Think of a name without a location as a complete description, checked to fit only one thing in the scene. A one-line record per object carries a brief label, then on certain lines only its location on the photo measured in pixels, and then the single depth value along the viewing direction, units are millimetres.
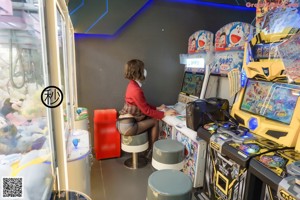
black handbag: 2059
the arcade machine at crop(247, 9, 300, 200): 1144
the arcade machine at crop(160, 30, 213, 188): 2291
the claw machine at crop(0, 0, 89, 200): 744
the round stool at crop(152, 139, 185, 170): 2088
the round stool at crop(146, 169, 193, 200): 1462
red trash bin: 3033
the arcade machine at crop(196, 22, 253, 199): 1740
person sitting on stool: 2748
